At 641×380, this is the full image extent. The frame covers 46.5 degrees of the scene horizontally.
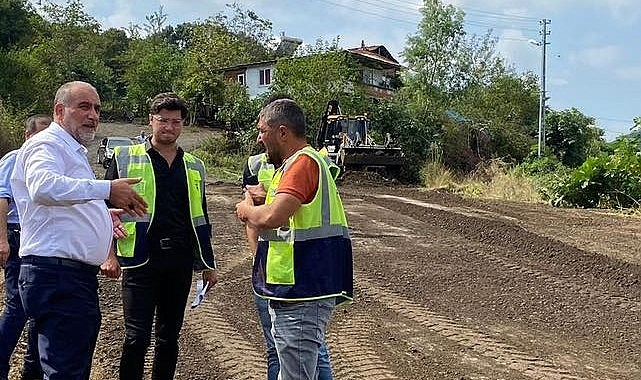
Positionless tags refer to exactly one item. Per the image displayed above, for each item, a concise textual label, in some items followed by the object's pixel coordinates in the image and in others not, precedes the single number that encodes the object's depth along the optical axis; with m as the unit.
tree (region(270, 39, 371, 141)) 36.47
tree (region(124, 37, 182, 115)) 53.28
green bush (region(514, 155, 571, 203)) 22.45
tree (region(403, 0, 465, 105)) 53.16
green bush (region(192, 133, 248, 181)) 30.66
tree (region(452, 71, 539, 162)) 43.41
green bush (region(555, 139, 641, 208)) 20.34
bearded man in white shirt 3.48
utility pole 41.13
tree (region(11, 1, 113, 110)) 43.25
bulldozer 26.83
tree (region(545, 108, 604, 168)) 44.78
